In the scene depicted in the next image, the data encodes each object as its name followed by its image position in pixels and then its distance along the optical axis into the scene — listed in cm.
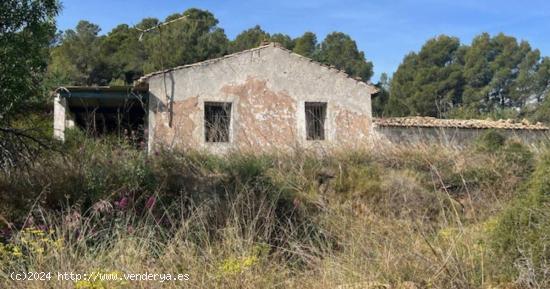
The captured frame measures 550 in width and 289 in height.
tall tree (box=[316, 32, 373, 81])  3619
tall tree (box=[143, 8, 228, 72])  2584
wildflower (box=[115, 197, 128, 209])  744
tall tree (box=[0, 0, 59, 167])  594
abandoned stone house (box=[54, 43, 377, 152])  1617
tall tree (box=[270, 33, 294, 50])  3566
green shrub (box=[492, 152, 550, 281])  418
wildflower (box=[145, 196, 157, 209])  736
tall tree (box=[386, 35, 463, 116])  3353
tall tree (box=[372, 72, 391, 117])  3225
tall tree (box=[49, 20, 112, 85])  2881
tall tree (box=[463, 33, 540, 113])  3931
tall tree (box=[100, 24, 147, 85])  2909
